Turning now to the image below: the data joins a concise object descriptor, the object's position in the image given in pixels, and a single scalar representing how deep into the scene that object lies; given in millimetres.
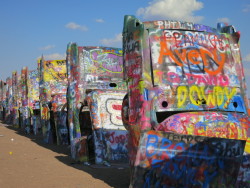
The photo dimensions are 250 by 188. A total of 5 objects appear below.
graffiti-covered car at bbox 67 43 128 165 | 9883
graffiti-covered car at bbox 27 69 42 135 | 22175
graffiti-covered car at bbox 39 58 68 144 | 15285
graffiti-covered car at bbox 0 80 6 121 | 41762
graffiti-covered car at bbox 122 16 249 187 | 5543
